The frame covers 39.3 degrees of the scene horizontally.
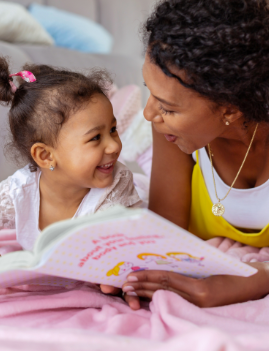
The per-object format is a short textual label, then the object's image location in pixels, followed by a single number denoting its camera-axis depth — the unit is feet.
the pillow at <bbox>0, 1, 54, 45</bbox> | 6.51
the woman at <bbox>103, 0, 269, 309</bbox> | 2.53
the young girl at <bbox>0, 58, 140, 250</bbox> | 3.40
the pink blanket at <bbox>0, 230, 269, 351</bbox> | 1.77
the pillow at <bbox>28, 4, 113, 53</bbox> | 8.91
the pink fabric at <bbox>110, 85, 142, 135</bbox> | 5.93
